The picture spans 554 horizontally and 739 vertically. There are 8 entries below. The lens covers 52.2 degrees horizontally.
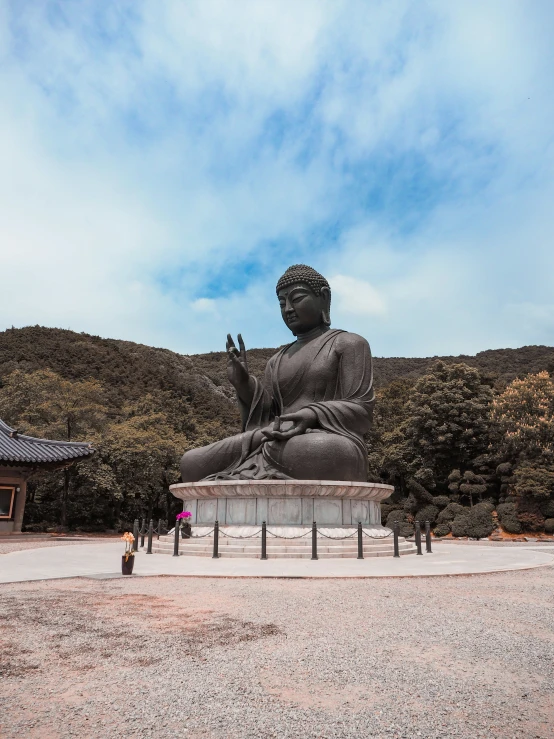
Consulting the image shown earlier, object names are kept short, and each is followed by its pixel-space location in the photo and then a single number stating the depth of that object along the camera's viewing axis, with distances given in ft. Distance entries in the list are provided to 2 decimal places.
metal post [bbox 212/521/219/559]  33.86
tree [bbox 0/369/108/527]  95.20
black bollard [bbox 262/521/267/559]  32.94
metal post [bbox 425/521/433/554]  40.68
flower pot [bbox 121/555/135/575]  26.07
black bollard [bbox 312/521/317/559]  33.35
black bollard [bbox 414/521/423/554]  38.20
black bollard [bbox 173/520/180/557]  35.19
